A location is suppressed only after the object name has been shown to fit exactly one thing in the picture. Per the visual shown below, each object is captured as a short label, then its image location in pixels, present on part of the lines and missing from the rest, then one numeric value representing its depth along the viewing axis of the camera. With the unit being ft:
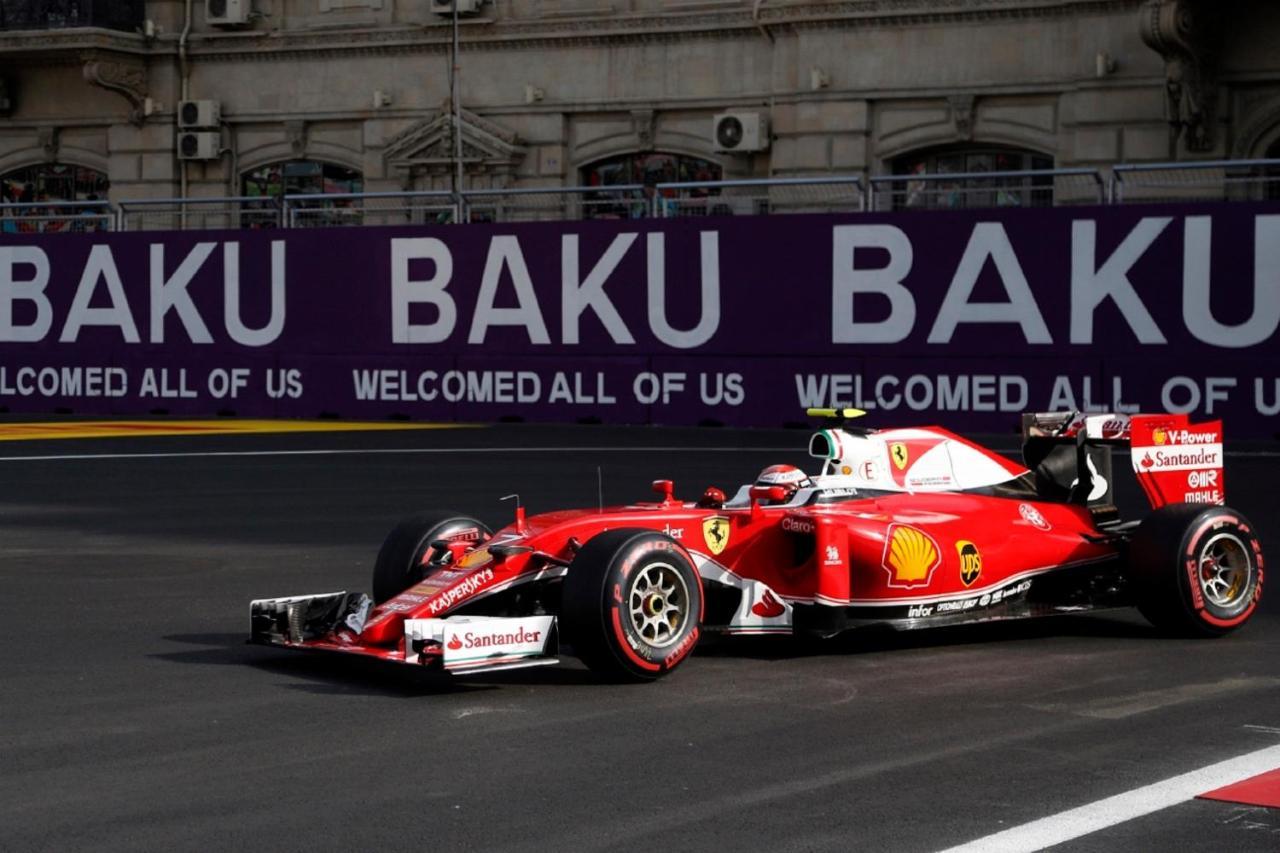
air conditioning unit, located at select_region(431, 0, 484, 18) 110.11
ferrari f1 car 26.76
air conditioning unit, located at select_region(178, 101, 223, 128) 117.29
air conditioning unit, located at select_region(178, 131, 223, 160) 117.39
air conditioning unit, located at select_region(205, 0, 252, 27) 115.44
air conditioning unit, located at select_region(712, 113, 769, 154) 103.50
